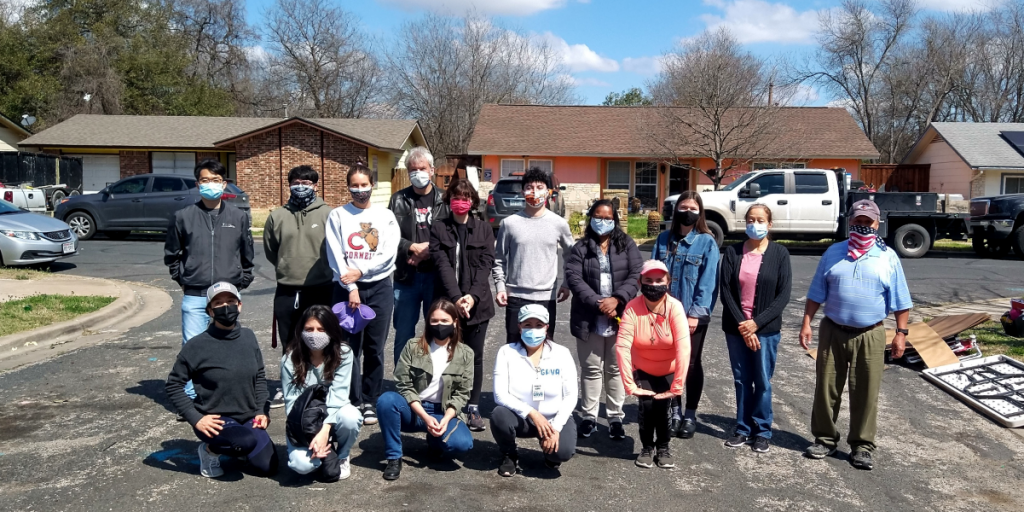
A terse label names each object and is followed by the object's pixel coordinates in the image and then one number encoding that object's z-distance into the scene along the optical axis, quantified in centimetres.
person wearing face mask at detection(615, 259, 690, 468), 490
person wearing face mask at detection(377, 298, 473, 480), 472
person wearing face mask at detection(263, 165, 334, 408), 581
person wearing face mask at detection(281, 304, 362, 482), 454
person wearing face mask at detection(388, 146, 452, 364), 590
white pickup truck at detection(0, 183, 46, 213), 2050
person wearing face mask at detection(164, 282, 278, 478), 451
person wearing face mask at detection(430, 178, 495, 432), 565
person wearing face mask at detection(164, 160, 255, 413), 580
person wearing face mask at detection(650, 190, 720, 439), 548
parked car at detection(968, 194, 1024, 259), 1708
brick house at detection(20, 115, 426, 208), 2816
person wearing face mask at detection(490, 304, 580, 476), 470
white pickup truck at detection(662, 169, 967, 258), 1745
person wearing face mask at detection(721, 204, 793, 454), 526
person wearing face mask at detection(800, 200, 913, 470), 500
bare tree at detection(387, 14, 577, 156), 4775
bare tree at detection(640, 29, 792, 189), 2389
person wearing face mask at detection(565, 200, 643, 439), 545
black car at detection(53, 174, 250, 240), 1891
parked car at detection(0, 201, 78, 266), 1321
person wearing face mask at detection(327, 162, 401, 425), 557
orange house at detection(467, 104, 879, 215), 2934
